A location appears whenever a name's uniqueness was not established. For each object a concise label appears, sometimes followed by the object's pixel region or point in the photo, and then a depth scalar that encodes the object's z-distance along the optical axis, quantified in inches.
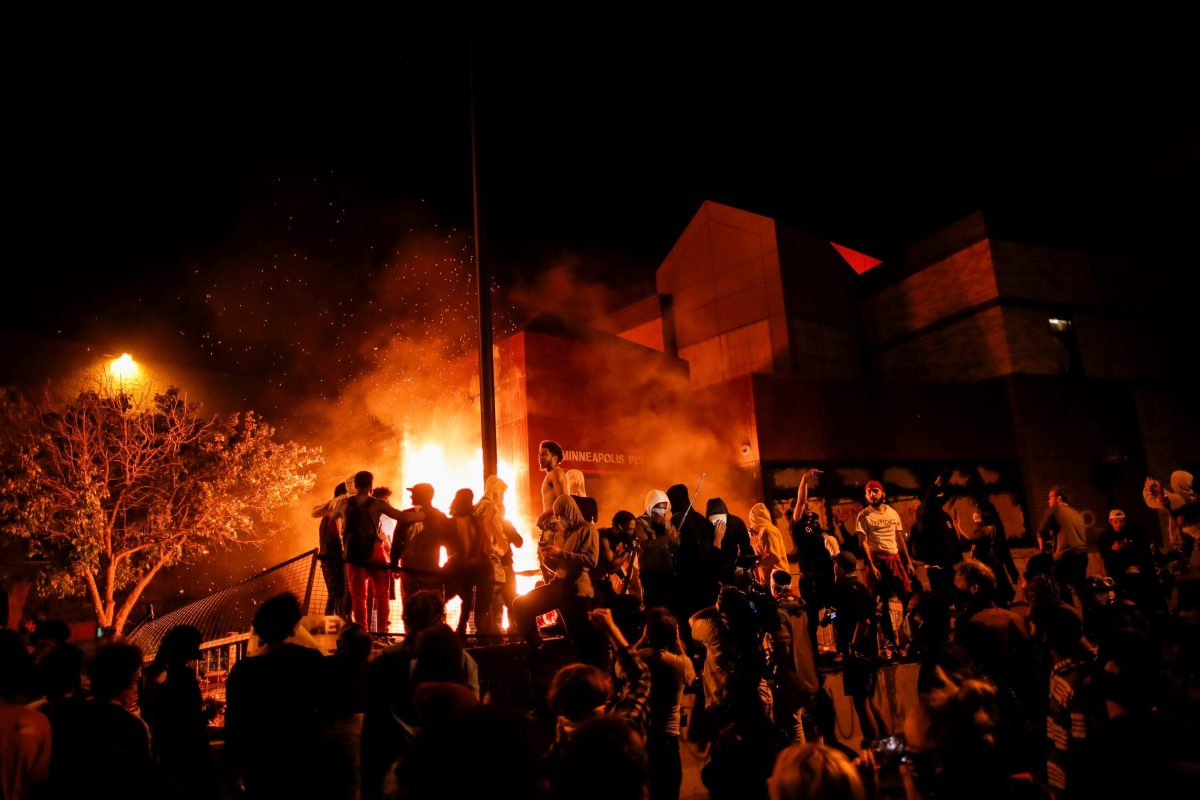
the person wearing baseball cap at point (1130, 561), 323.6
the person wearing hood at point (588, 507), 273.5
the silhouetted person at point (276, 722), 135.4
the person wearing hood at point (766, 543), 325.1
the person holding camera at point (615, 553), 275.3
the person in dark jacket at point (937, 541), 324.5
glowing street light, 852.1
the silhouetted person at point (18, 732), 123.8
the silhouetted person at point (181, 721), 152.6
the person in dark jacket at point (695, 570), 276.1
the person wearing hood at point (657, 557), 276.2
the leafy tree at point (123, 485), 629.6
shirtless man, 280.7
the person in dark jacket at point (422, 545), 262.2
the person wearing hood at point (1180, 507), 327.9
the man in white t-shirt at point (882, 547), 342.6
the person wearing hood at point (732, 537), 284.8
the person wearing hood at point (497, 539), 269.0
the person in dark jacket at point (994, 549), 369.7
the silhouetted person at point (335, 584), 262.2
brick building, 670.5
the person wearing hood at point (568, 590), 248.4
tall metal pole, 293.9
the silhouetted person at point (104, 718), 125.9
